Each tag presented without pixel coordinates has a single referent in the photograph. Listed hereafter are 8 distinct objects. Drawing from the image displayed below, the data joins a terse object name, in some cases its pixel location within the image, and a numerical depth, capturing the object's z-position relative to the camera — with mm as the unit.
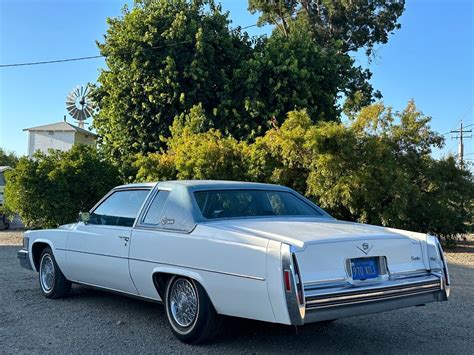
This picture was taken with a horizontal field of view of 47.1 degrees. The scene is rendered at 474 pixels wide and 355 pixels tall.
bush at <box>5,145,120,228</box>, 16422
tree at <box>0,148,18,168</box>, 68194
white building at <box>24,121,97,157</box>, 45003
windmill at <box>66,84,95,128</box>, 38031
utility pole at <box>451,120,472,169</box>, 47875
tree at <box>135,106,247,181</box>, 15102
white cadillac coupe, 4305
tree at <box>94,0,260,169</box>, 20891
